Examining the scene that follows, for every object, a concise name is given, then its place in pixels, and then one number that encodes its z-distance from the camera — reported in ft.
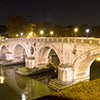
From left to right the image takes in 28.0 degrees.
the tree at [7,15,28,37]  198.03
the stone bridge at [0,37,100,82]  74.89
